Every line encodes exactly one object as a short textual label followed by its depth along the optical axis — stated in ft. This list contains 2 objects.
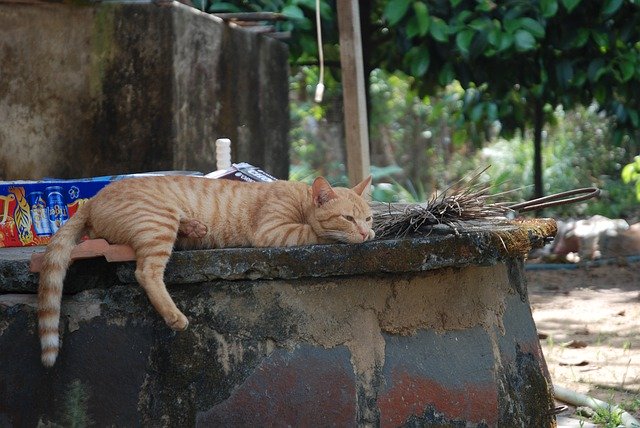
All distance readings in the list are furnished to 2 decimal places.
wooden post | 32.50
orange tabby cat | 20.15
